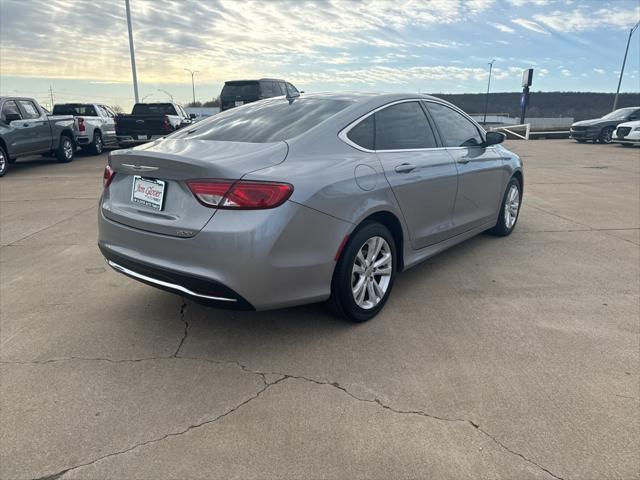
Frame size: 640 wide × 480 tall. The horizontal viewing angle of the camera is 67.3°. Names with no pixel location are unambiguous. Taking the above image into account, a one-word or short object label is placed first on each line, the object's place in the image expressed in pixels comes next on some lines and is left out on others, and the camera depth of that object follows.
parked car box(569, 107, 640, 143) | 21.58
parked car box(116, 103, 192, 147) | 15.61
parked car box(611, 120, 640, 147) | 19.50
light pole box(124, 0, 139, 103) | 22.62
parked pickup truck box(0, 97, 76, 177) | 11.80
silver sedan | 2.80
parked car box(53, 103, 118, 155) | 15.77
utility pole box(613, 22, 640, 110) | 36.81
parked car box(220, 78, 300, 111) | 16.70
